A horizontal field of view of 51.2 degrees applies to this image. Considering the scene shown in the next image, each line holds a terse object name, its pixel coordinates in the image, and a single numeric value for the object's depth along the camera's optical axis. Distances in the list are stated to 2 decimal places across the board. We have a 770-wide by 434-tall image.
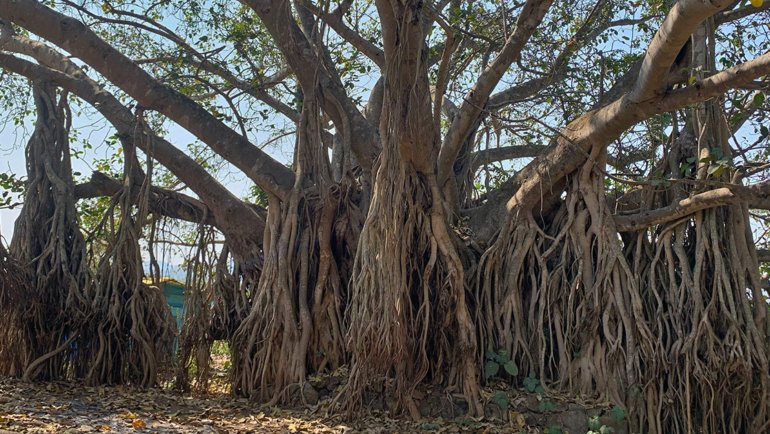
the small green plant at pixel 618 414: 5.59
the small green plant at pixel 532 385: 5.93
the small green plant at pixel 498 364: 6.05
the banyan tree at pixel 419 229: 5.73
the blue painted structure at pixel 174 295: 11.73
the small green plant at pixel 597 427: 5.37
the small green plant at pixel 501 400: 5.68
